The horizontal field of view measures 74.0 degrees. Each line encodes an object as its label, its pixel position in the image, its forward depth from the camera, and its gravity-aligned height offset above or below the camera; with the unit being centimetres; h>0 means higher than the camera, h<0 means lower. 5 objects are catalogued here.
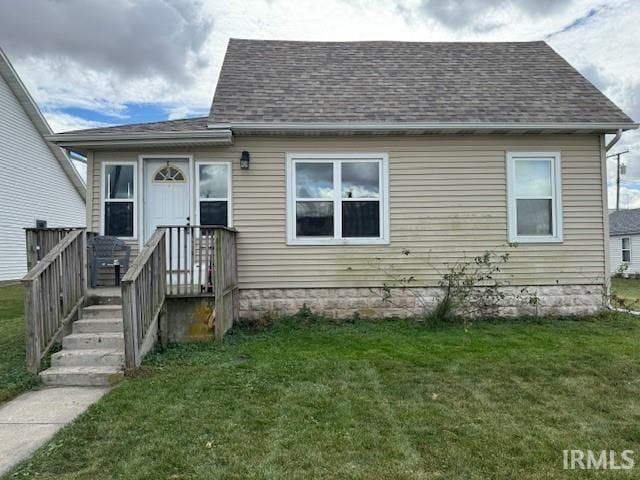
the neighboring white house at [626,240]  2338 -42
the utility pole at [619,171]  3147 +464
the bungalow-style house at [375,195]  725 +70
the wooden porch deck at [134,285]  459 -60
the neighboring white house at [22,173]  1471 +251
